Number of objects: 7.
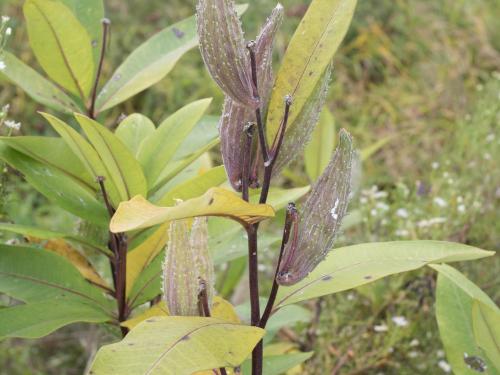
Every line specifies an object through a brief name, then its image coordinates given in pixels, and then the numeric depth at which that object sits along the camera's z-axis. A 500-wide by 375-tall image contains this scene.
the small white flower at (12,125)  1.39
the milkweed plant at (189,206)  1.01
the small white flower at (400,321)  1.91
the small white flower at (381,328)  1.94
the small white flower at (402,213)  2.16
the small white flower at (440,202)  2.26
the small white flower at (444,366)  1.88
